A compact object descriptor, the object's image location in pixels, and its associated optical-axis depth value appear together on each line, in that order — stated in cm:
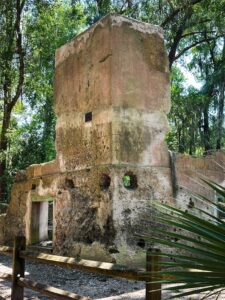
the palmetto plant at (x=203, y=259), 152
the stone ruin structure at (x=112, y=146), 740
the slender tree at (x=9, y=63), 1466
